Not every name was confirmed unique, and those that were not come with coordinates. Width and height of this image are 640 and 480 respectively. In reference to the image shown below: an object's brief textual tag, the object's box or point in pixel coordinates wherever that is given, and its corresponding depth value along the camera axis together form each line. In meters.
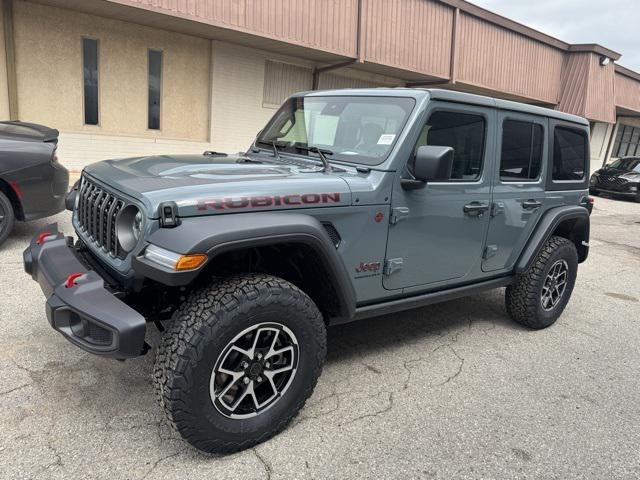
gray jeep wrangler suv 2.28
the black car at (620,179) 17.18
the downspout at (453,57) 14.04
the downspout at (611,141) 25.66
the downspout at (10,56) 8.70
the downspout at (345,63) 11.73
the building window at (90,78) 9.66
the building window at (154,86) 10.45
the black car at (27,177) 5.15
